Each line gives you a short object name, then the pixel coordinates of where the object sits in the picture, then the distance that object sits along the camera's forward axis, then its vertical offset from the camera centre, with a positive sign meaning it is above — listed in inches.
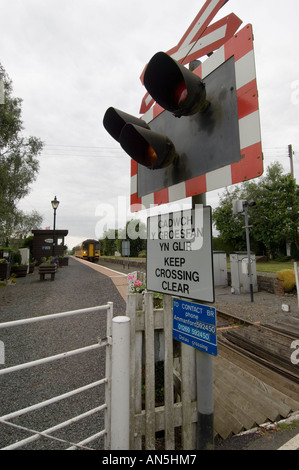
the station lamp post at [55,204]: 660.7 +141.6
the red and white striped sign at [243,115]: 48.5 +29.1
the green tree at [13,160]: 588.1 +283.0
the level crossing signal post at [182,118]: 57.0 +35.1
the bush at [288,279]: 343.6 -42.9
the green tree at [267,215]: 907.4 +155.9
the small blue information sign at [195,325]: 56.8 -19.5
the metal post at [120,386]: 64.5 -37.6
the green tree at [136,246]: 1883.6 +54.1
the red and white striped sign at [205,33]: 59.4 +59.4
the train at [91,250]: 1315.2 +18.7
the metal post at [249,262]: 309.9 -16.3
